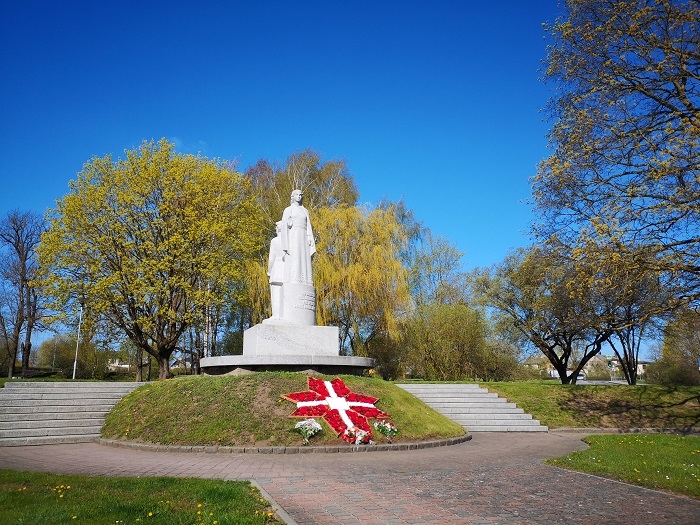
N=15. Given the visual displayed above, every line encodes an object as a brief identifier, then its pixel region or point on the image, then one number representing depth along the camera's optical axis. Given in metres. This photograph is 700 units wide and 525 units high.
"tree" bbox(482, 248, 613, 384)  32.56
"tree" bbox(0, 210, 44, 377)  38.44
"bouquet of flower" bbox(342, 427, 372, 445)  12.52
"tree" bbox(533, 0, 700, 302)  13.70
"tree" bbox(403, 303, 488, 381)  31.89
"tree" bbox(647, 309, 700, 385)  41.59
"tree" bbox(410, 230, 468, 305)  43.34
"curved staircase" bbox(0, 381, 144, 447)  14.69
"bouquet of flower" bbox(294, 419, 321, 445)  12.46
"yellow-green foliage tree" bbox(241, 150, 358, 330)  36.62
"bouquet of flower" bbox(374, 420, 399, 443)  13.25
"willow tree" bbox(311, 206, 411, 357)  29.67
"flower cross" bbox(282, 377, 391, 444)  12.88
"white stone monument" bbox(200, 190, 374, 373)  16.61
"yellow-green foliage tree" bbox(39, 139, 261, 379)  27.06
